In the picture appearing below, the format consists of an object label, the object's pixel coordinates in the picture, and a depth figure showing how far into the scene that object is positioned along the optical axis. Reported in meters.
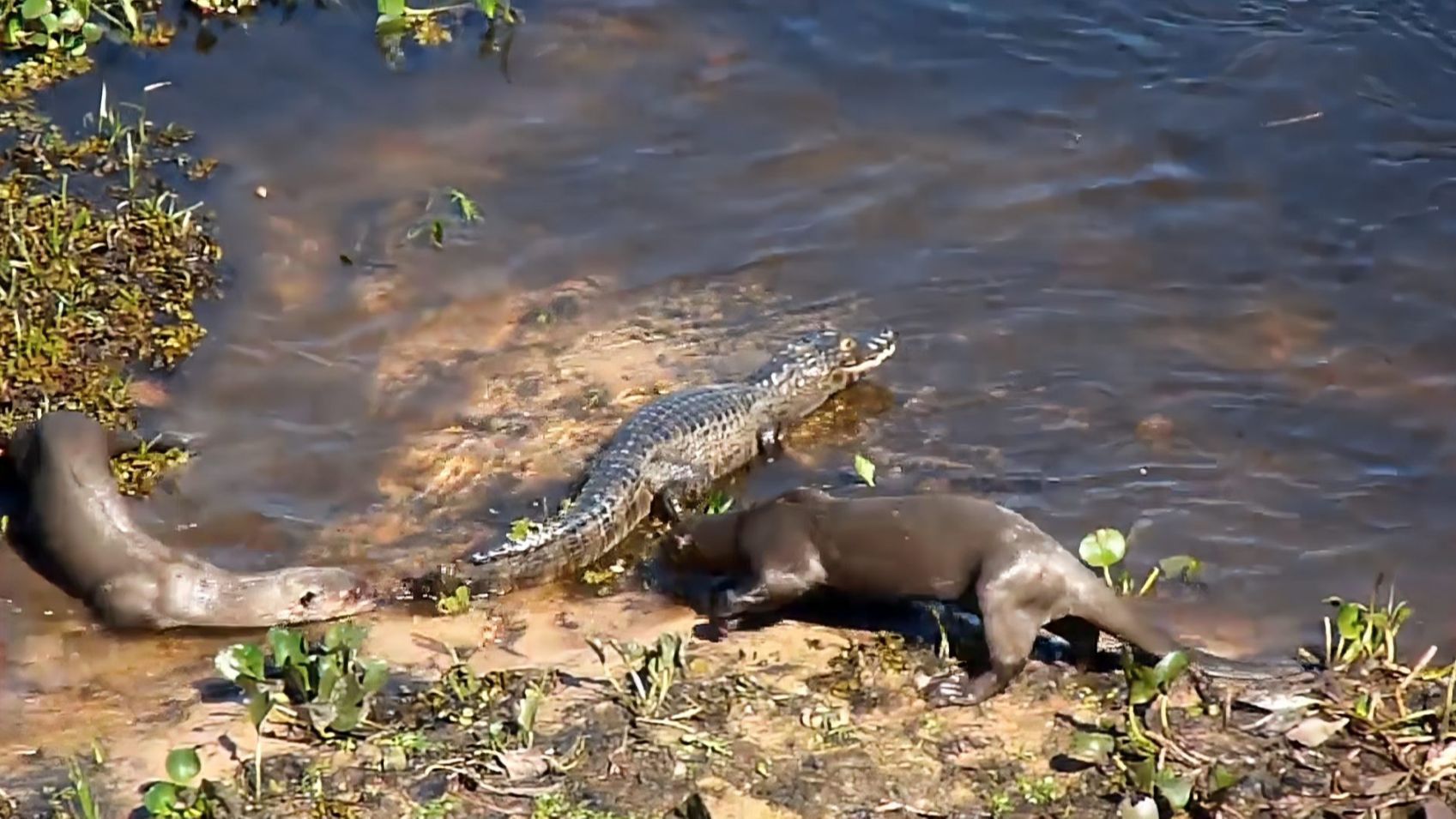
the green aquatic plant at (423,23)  19.89
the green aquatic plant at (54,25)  18.62
